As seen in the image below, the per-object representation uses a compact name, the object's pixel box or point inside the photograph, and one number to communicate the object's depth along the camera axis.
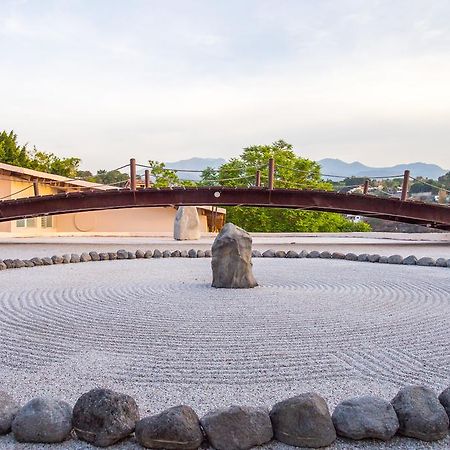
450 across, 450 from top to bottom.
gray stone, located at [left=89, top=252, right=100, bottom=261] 8.30
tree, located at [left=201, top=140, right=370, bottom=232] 25.36
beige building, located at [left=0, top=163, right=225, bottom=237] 15.80
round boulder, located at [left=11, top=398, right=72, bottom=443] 1.90
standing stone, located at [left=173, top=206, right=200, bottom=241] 14.46
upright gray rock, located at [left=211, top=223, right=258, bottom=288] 5.44
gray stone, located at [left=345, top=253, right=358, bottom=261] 8.51
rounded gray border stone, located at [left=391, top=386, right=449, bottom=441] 1.93
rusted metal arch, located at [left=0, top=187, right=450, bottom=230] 11.57
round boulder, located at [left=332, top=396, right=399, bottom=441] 1.91
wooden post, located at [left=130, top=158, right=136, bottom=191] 11.51
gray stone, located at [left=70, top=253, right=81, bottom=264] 8.02
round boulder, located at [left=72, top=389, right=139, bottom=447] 1.89
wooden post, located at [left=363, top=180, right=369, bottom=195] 11.96
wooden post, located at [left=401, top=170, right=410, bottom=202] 11.25
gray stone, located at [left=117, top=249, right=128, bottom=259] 8.61
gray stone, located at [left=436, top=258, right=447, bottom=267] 7.52
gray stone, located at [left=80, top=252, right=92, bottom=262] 8.19
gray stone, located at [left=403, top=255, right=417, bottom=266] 7.78
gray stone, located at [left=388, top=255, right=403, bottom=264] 7.93
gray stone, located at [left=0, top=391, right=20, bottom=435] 1.97
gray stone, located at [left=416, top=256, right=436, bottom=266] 7.64
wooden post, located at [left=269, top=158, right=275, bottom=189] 11.75
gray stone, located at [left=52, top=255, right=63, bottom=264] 7.83
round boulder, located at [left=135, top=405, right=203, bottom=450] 1.84
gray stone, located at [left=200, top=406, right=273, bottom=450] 1.85
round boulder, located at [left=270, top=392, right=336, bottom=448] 1.88
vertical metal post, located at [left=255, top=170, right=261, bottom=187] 12.43
